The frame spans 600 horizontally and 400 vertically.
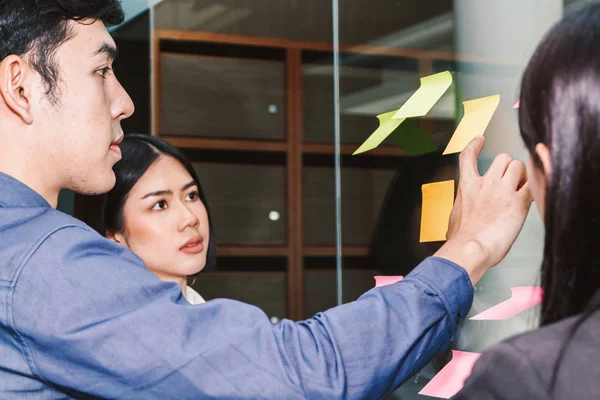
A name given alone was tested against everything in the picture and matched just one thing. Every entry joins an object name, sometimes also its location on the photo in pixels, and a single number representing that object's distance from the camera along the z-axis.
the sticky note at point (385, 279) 1.20
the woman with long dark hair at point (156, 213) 1.77
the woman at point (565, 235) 0.54
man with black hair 0.76
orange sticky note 0.97
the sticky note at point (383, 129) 1.13
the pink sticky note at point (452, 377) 0.97
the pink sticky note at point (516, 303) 0.90
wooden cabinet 2.35
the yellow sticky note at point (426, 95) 1.03
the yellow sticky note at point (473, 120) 0.93
